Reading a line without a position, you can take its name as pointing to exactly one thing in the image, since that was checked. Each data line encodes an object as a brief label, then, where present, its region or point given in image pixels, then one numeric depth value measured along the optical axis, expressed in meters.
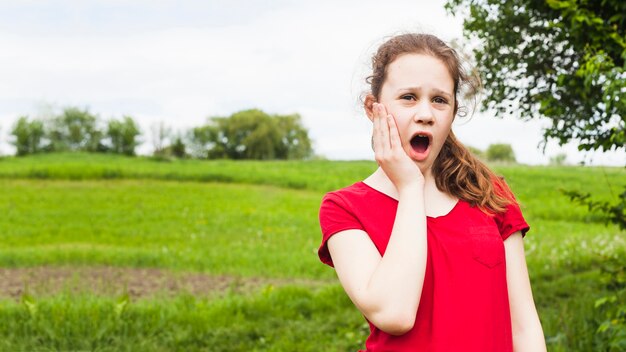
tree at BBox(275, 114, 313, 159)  34.44
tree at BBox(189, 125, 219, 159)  31.38
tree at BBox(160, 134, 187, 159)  28.68
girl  1.65
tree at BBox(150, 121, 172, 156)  27.78
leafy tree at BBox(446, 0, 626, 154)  4.34
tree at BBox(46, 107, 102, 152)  19.10
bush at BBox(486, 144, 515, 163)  28.34
